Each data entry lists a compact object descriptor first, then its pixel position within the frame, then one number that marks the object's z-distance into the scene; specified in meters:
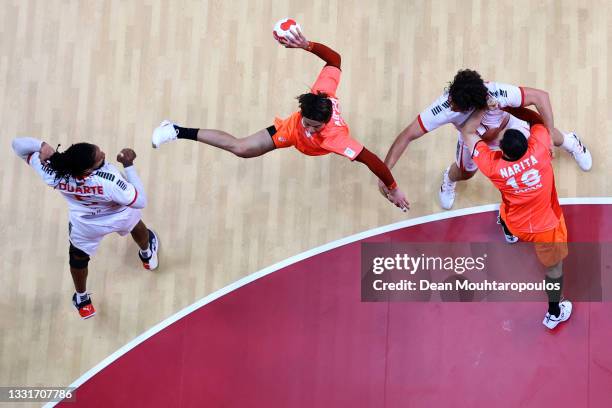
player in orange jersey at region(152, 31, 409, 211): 9.12
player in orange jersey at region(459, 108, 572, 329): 8.61
